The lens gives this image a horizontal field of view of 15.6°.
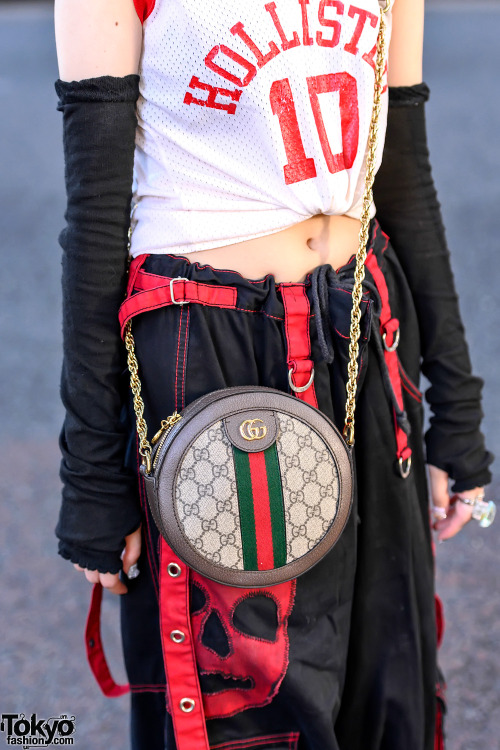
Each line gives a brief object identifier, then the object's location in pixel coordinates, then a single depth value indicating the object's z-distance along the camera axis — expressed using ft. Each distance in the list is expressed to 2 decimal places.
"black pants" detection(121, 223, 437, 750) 5.45
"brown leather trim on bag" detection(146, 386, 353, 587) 5.25
